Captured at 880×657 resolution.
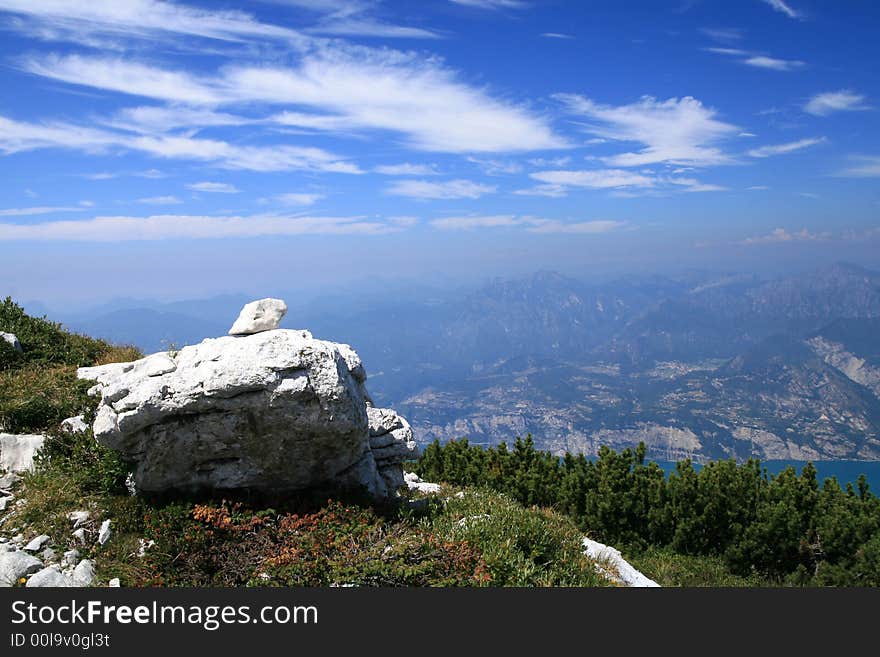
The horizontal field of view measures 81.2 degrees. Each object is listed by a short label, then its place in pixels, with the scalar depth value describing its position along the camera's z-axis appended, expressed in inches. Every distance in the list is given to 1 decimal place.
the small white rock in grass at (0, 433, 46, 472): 430.6
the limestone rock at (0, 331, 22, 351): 609.3
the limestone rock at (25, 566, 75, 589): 293.6
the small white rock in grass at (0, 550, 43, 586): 302.8
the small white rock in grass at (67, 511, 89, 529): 360.2
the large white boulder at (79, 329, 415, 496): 361.4
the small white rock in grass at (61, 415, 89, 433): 468.4
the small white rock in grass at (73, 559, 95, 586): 306.2
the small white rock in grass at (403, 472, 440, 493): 590.6
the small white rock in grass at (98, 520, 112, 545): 346.0
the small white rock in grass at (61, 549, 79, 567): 325.1
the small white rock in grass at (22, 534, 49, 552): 331.6
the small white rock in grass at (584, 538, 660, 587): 406.3
